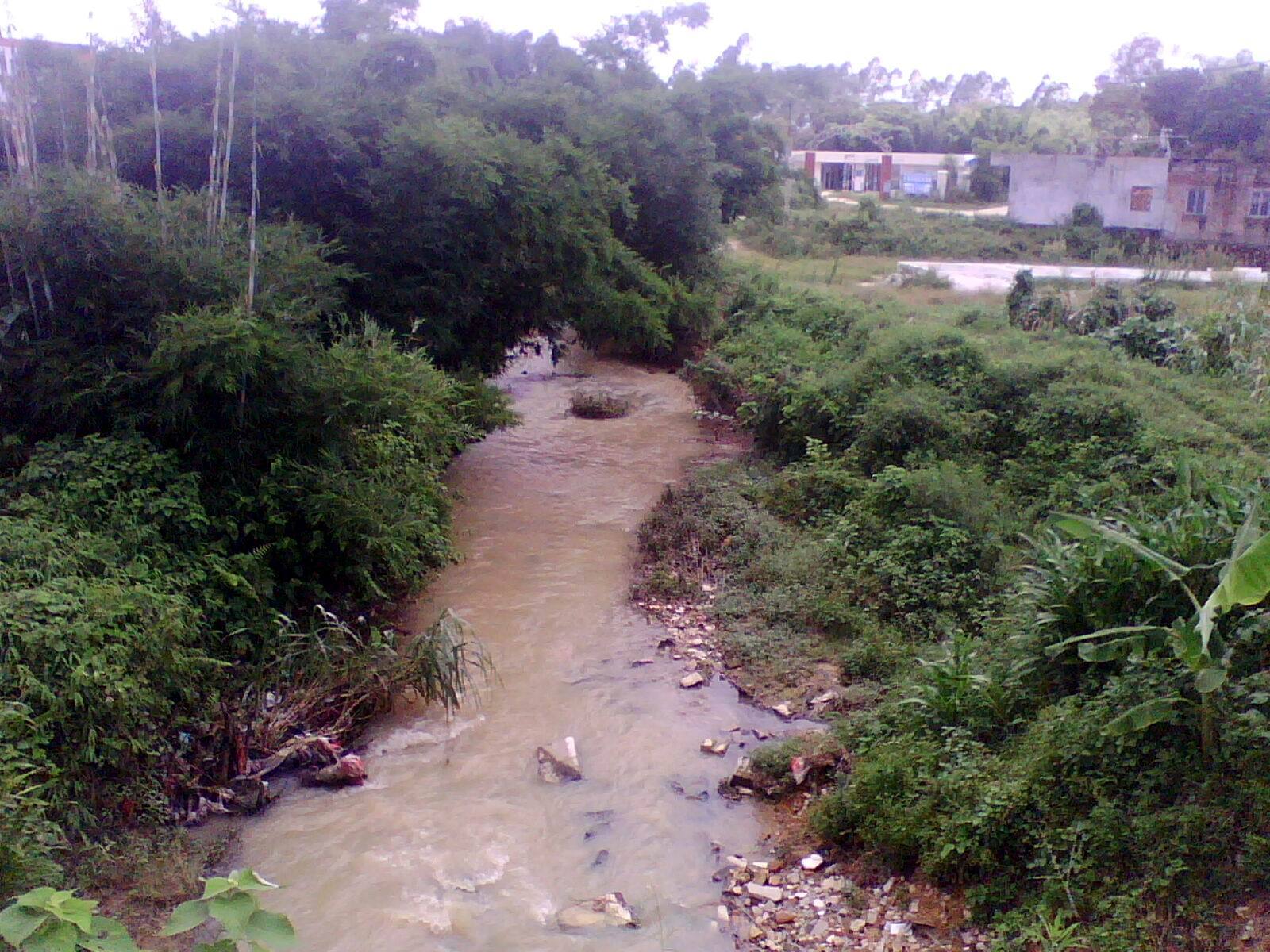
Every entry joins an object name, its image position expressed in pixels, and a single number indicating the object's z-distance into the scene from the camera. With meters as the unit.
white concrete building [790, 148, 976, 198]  40.16
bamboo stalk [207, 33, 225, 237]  7.54
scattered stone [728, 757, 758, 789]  6.12
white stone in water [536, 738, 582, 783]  6.30
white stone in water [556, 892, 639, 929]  4.99
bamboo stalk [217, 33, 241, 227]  7.57
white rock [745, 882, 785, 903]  5.09
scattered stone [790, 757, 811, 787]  5.98
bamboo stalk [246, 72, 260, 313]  6.96
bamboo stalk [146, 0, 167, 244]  7.09
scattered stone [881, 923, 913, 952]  4.55
